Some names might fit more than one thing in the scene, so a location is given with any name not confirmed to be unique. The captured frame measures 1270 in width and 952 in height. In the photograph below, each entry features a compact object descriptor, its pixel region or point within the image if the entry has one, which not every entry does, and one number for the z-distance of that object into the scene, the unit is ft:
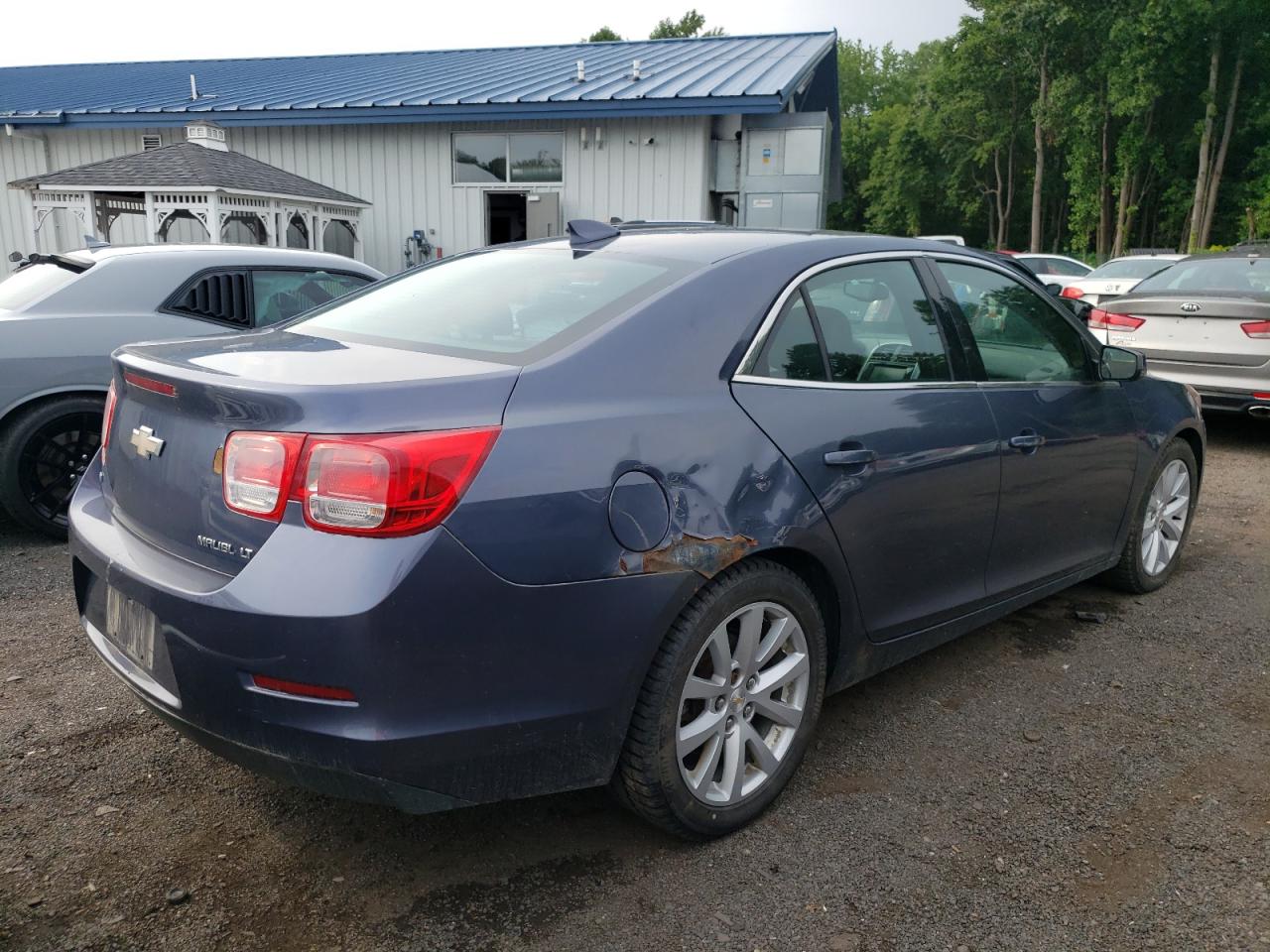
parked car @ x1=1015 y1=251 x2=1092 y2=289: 67.72
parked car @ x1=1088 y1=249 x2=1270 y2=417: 24.91
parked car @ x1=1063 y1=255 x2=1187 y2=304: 47.57
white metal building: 43.19
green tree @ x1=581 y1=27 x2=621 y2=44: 242.58
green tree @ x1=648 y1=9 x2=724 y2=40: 238.68
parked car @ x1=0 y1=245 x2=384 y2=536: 16.20
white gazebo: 39.81
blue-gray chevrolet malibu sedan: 6.76
